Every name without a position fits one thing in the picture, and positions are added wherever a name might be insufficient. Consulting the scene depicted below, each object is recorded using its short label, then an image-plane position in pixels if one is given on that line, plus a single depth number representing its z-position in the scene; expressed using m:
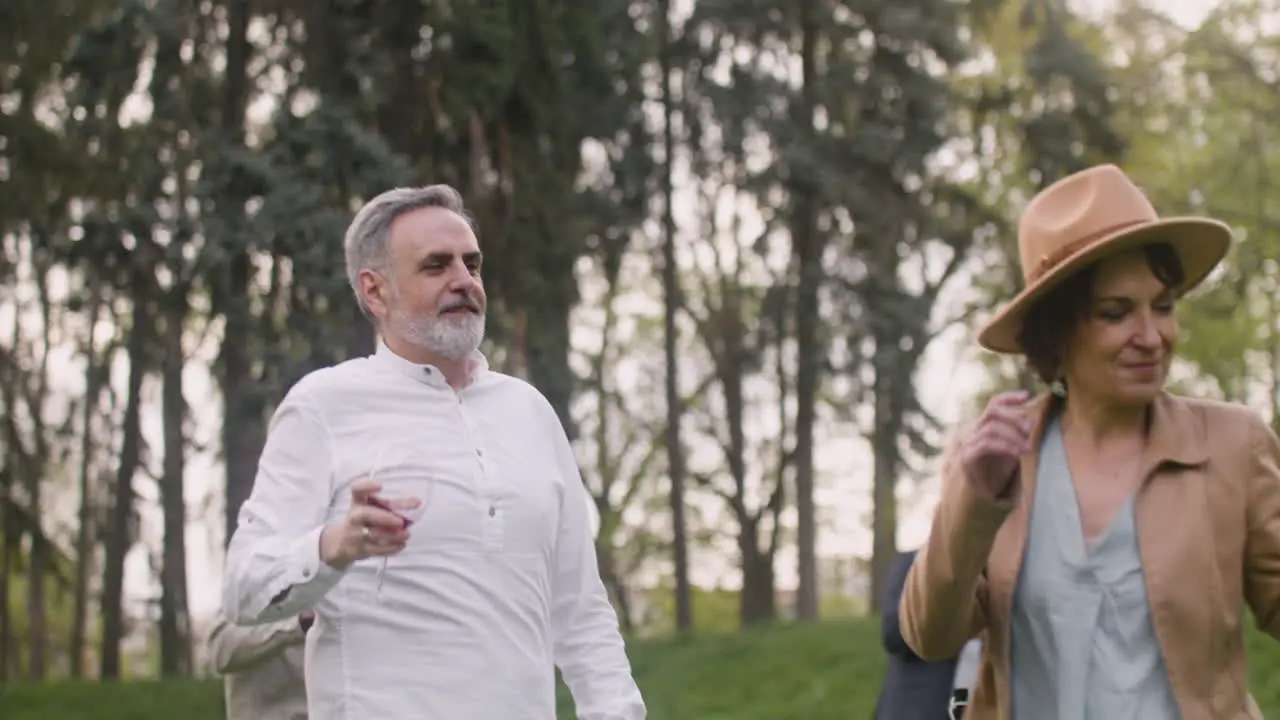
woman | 3.15
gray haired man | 3.72
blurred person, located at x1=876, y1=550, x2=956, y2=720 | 5.15
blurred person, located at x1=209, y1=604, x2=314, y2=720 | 5.10
